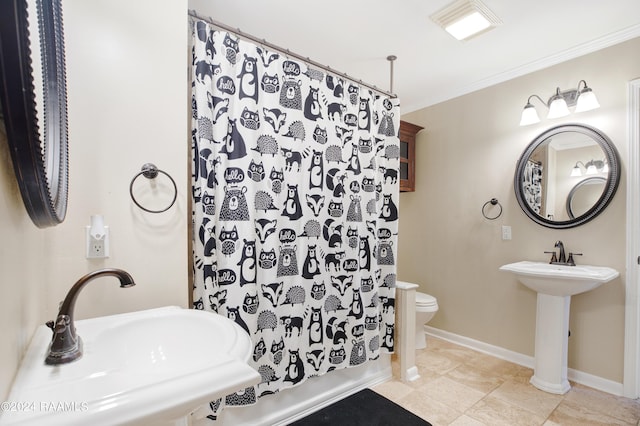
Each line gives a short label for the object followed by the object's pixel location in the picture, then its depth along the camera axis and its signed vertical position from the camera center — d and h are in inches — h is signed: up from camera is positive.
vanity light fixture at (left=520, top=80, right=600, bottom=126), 82.5 +30.8
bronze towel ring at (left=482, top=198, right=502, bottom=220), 106.4 +1.5
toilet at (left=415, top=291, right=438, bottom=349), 104.1 -35.2
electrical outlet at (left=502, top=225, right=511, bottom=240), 103.8 -7.4
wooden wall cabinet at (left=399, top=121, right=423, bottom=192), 127.3 +22.4
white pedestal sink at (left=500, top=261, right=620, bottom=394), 79.3 -28.8
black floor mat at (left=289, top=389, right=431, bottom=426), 70.1 -49.2
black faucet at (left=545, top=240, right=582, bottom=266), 89.2 -14.1
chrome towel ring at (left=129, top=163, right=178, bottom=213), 46.0 +5.4
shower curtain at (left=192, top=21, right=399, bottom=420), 59.8 +0.4
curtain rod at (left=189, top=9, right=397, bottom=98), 59.6 +36.5
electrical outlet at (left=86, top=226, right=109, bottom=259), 43.3 -5.4
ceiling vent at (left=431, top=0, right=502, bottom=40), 70.2 +46.5
